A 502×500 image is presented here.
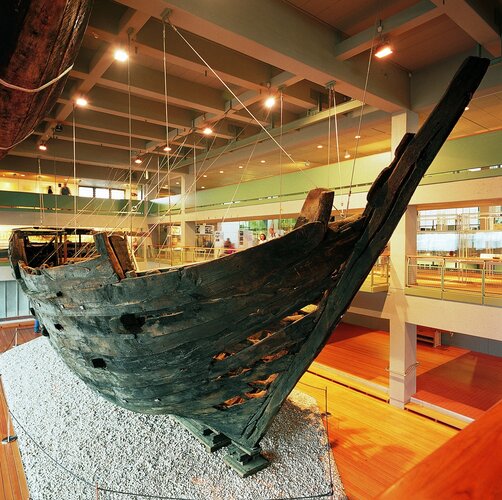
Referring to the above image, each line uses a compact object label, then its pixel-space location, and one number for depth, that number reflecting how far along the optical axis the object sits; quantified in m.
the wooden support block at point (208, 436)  3.48
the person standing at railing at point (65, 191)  11.55
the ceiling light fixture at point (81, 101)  5.03
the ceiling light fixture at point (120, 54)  3.55
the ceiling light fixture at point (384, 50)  3.70
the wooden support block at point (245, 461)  3.14
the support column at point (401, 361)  5.63
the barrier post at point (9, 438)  3.73
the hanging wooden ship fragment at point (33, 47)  1.17
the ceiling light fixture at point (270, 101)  4.74
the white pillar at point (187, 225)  11.31
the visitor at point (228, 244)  10.71
